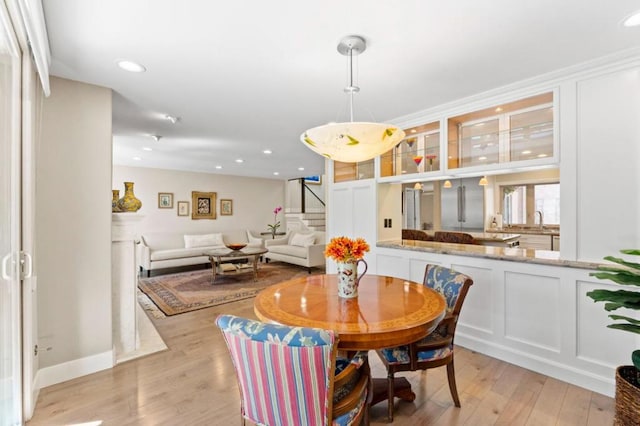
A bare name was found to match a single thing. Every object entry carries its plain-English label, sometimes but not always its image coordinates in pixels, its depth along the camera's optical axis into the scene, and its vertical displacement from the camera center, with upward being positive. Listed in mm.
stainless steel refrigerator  5883 +129
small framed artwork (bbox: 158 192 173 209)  7113 +299
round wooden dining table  1342 -538
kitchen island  2152 -860
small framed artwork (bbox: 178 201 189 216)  7410 +106
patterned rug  4137 -1280
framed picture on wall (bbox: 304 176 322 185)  10038 +1123
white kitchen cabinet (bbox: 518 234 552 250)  5094 -520
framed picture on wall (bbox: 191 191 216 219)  7629 +191
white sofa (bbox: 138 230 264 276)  5930 -800
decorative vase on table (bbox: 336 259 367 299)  1809 -411
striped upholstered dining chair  1048 -619
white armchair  6199 -825
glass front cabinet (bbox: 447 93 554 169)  2455 +720
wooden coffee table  5375 -845
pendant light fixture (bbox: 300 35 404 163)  1794 +483
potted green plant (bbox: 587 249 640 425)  1419 -584
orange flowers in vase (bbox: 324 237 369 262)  1794 -233
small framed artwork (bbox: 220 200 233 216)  8117 +142
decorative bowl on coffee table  5656 -668
